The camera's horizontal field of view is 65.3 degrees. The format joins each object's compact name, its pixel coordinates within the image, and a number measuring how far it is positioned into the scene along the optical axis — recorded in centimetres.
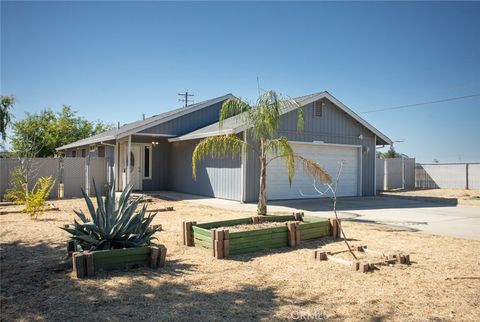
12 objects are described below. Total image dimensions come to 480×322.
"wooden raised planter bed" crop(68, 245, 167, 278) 510
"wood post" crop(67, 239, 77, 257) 595
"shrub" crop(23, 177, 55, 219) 1038
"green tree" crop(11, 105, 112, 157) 3675
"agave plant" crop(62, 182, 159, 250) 571
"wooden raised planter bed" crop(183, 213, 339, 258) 631
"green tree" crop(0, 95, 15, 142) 1780
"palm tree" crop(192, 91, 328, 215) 1010
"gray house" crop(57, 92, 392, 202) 1536
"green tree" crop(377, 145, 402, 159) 5065
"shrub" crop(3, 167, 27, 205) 1390
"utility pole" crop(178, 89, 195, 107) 4071
